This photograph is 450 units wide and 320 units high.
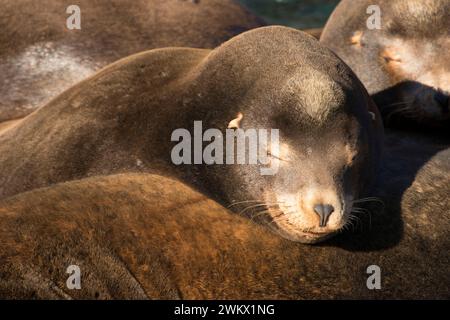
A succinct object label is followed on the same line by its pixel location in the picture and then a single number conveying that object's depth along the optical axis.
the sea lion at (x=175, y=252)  7.75
